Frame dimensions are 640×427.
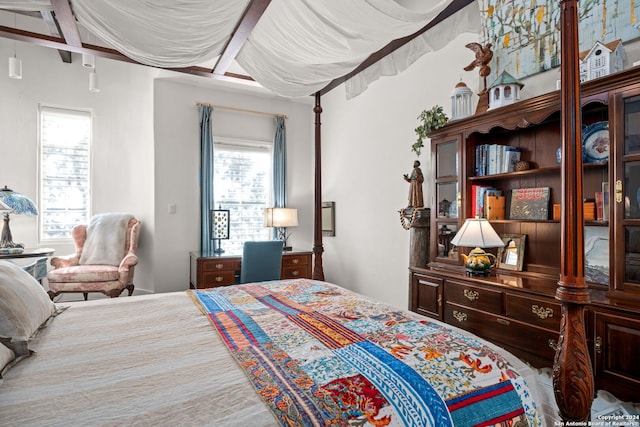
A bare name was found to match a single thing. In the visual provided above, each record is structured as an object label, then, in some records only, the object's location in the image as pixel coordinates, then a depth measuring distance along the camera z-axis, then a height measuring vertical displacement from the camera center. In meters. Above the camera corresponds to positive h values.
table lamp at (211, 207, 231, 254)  4.50 -0.12
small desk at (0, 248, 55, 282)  2.63 -0.37
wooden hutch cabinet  1.71 -0.12
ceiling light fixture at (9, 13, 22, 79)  3.62 +1.51
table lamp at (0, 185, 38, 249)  3.00 +0.07
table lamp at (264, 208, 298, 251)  4.66 -0.04
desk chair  3.74 -0.49
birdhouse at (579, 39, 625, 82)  1.87 +0.83
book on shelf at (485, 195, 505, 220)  2.55 +0.06
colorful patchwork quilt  0.92 -0.47
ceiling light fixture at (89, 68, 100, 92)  4.02 +1.51
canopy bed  0.99 +0.95
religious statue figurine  3.17 +0.26
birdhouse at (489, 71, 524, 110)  2.35 +0.84
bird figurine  2.58 +1.16
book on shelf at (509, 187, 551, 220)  2.30 +0.08
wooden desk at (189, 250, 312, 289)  4.00 -0.62
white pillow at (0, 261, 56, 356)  1.23 -0.36
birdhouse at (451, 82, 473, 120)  2.70 +0.87
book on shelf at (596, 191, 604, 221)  1.96 +0.06
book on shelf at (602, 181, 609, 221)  1.89 +0.08
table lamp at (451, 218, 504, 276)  2.30 -0.17
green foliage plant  2.80 +0.75
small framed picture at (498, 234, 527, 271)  2.46 -0.26
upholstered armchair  3.89 -0.53
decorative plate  1.96 +0.41
